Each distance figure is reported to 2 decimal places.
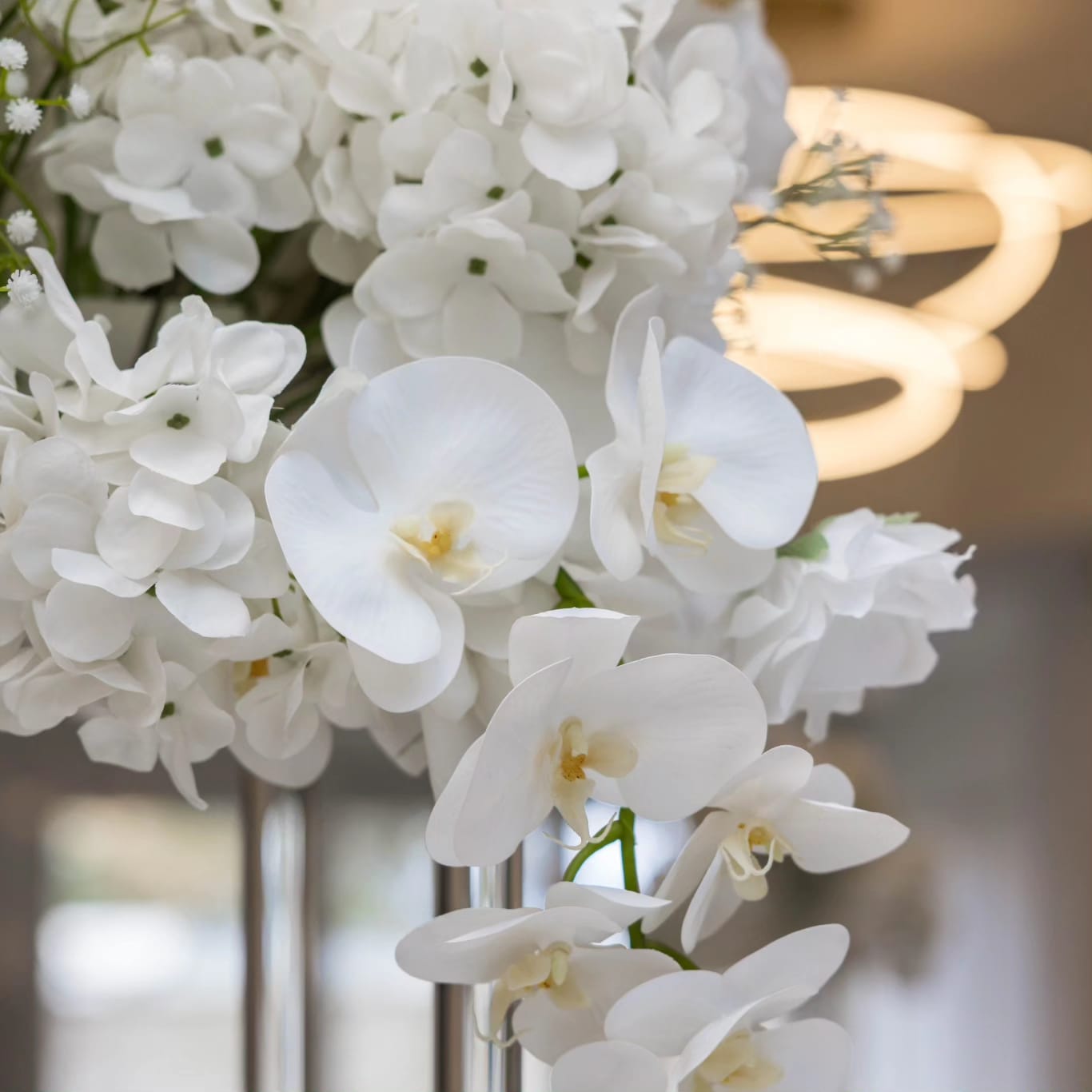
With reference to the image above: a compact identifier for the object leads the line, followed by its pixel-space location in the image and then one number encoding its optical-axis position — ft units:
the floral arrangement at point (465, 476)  2.83
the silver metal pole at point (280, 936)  3.74
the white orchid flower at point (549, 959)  2.81
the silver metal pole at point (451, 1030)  3.57
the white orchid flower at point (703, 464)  2.97
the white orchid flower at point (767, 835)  2.87
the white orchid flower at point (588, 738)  2.74
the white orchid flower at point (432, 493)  2.87
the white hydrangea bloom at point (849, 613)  3.13
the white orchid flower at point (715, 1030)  2.81
